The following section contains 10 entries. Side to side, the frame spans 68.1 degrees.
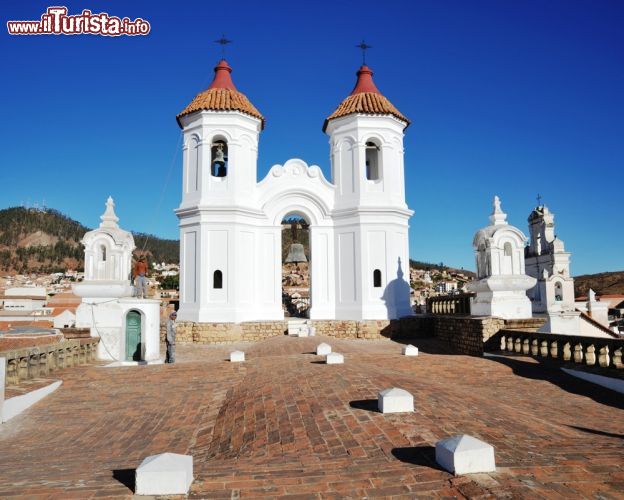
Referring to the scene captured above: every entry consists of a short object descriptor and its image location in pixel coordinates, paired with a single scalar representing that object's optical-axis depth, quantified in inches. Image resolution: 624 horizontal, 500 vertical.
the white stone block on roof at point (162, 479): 136.3
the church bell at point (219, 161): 783.1
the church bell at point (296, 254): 855.1
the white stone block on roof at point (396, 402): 202.4
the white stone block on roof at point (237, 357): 435.5
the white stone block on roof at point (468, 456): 140.2
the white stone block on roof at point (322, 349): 436.9
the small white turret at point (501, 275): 496.4
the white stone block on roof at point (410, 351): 467.8
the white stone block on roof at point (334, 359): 344.0
